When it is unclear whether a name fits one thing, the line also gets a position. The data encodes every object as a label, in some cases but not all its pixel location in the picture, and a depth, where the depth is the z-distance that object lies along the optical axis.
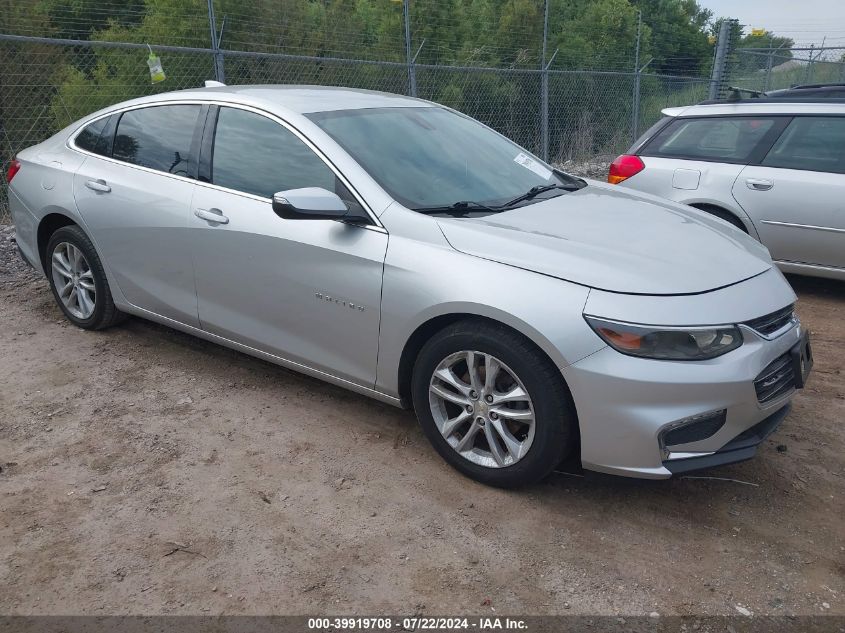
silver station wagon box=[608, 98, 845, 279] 5.57
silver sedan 2.80
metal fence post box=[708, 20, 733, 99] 12.67
